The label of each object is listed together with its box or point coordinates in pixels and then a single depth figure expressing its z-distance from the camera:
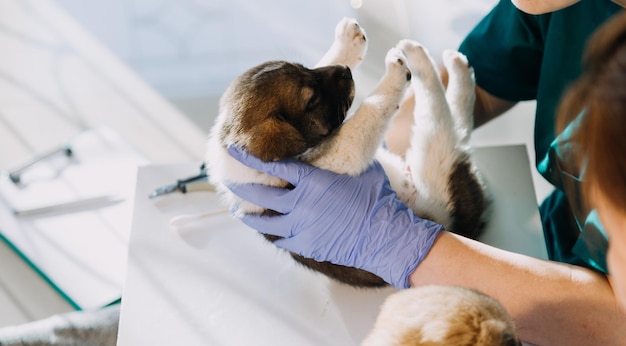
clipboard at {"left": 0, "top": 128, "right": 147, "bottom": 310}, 1.88
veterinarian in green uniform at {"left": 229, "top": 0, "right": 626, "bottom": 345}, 1.30
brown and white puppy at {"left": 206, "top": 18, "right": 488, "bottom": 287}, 1.44
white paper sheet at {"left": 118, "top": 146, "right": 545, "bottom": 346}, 1.36
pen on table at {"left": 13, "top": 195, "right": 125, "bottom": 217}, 2.05
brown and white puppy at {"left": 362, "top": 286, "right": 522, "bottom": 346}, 0.90
